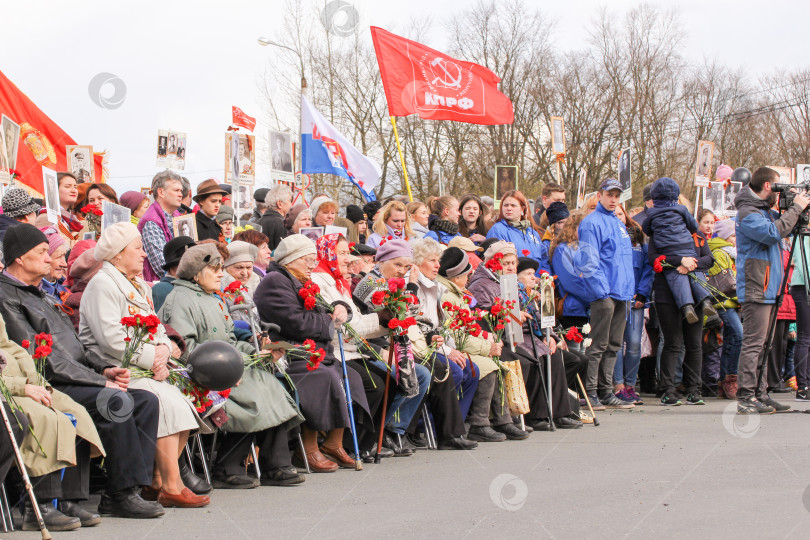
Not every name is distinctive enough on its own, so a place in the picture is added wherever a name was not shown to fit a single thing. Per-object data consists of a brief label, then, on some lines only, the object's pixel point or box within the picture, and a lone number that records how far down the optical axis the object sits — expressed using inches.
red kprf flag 555.5
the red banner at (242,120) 616.1
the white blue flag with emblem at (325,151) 562.3
